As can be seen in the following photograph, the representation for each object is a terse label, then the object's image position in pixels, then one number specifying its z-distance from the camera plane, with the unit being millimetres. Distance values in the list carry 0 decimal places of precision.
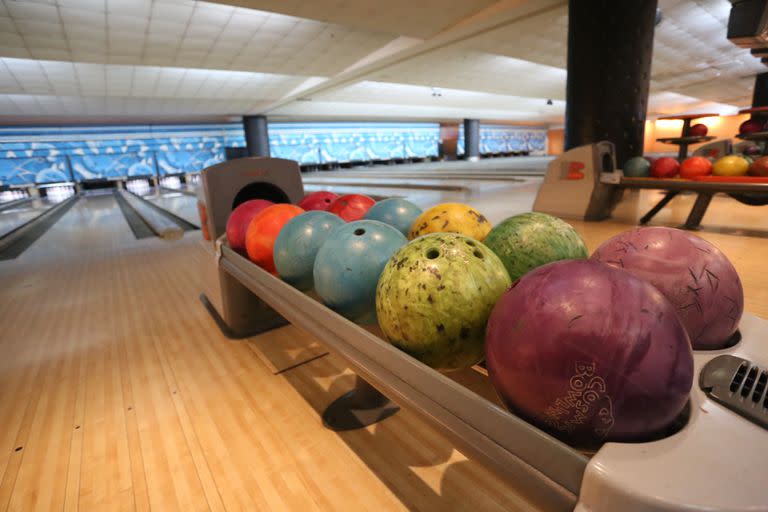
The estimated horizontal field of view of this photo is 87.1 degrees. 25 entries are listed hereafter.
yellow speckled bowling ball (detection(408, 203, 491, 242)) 1249
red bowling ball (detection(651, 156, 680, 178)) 3350
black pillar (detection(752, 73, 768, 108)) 8641
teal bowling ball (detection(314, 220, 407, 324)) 1076
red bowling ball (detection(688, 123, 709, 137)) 5048
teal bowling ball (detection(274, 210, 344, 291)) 1362
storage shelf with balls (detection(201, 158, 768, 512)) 486
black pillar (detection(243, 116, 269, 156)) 13805
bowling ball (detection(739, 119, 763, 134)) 4999
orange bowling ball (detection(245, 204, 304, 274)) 1614
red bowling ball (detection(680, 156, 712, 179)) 3199
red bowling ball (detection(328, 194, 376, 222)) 1759
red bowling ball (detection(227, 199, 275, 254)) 1848
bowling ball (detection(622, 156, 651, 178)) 3570
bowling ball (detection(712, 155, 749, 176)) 3018
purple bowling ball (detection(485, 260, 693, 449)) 552
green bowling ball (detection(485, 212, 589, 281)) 1034
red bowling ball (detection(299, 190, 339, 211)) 1929
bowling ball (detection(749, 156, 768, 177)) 2877
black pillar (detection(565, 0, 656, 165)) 3846
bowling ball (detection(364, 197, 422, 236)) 1501
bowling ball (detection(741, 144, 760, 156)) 4816
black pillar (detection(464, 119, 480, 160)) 18656
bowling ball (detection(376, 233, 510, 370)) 808
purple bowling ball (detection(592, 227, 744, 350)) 774
